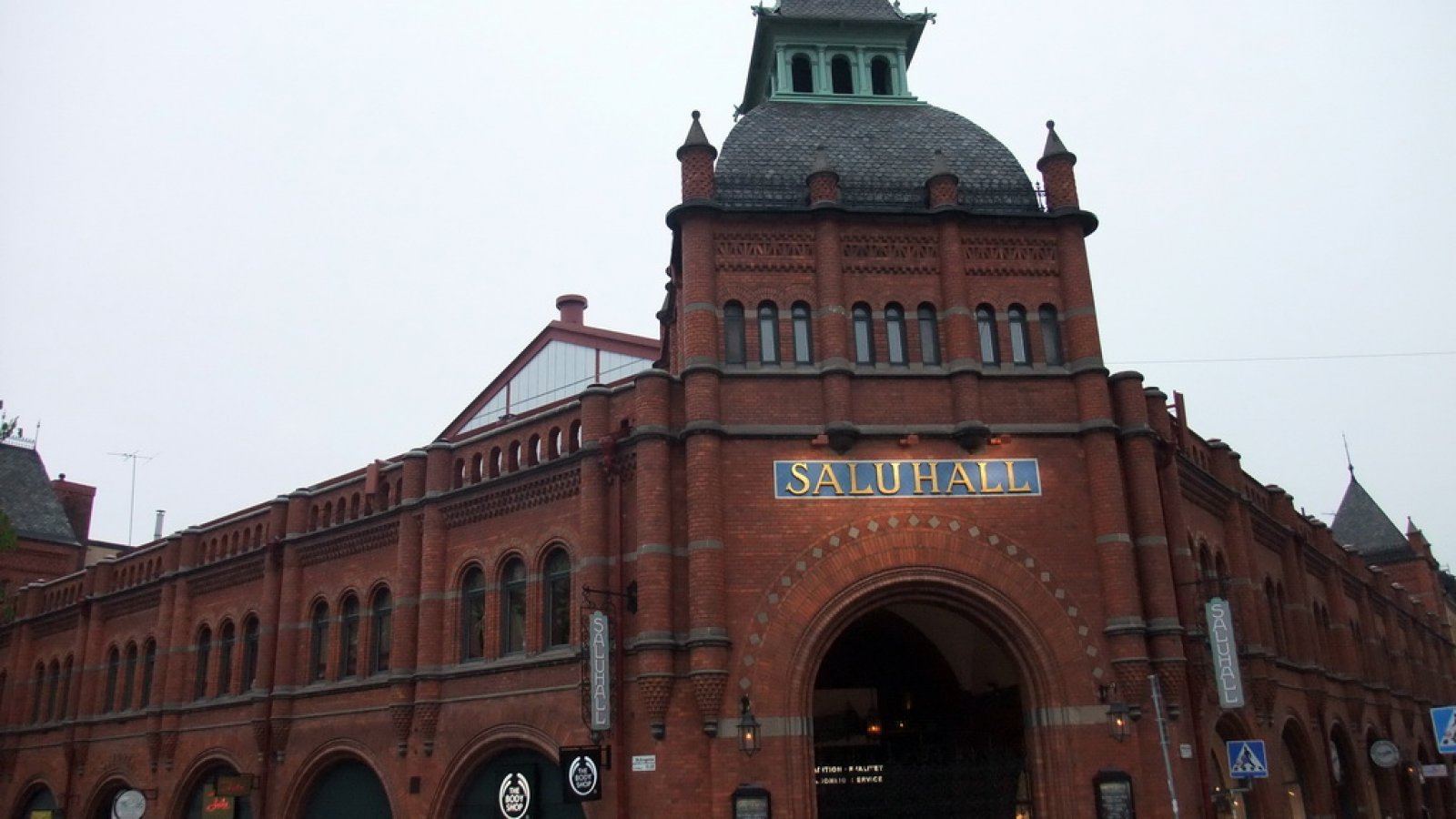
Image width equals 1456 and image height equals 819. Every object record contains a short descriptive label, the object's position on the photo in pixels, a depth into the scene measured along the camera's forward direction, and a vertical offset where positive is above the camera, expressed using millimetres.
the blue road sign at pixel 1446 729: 17547 +812
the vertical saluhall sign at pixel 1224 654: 23469 +2657
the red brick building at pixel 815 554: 22312 +5119
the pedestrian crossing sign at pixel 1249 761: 21797 +591
